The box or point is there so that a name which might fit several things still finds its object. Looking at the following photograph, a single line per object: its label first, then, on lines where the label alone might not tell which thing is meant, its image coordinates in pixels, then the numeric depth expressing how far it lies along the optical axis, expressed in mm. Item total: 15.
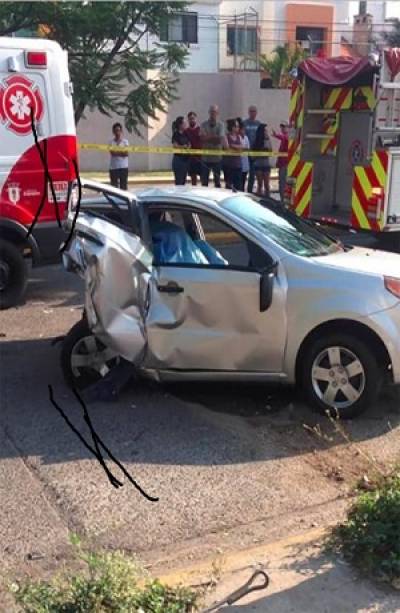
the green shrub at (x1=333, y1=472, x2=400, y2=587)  3357
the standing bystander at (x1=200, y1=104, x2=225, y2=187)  15188
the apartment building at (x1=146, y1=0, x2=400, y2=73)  35438
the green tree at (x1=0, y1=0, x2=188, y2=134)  13047
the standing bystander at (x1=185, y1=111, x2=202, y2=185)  15312
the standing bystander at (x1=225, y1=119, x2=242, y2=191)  15047
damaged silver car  5316
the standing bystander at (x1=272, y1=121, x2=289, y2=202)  16125
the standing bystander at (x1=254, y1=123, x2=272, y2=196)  16078
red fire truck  9836
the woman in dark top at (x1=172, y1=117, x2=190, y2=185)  15086
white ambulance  8031
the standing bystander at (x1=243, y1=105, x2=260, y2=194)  16281
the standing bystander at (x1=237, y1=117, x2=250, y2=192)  15219
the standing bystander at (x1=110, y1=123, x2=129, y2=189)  15594
